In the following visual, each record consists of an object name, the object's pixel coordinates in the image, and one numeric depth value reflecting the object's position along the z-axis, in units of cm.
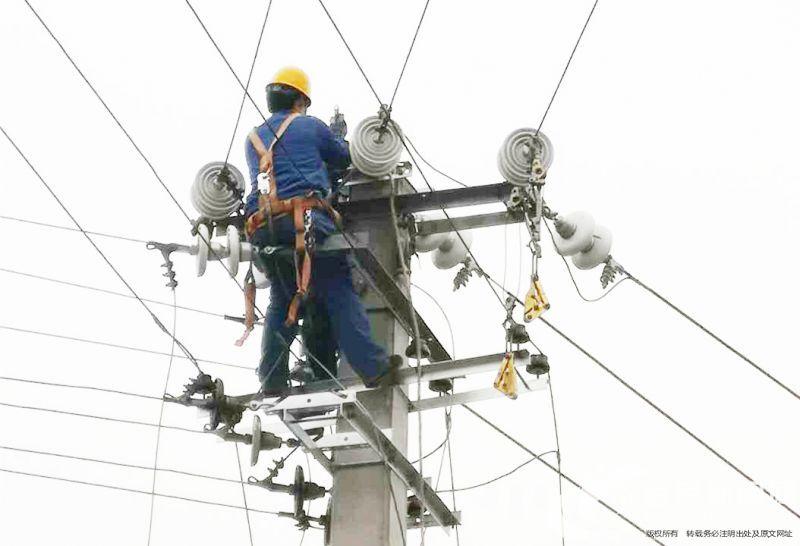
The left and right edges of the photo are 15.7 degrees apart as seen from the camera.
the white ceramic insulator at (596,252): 1513
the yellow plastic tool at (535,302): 1356
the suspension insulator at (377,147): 1493
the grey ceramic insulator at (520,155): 1454
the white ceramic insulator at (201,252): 1432
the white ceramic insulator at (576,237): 1490
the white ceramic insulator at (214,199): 1511
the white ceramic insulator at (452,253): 1592
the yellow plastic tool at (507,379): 1365
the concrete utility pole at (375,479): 1338
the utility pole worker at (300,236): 1414
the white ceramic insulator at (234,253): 1422
